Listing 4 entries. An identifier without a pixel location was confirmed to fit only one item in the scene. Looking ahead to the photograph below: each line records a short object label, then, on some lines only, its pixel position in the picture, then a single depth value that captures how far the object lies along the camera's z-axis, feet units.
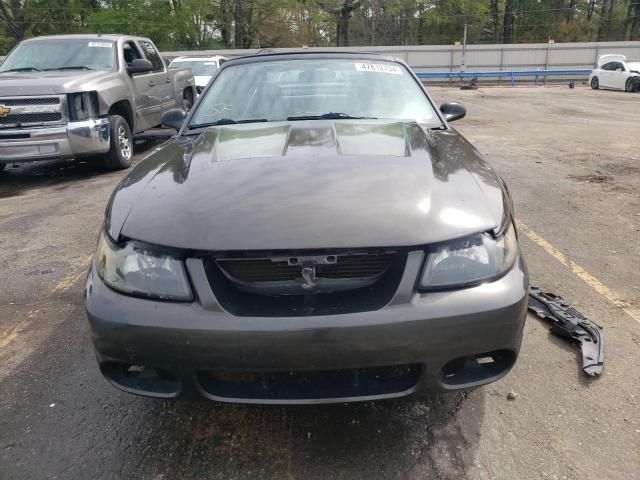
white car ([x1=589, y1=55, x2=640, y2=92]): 74.64
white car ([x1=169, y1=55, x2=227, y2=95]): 44.04
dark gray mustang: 5.72
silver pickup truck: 21.34
